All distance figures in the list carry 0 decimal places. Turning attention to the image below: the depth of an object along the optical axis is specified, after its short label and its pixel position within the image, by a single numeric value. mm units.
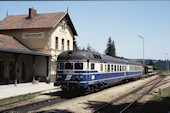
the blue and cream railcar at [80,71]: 17781
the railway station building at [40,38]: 30016
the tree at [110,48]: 102588
